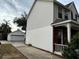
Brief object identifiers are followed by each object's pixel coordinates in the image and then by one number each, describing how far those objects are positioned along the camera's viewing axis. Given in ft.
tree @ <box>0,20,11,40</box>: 84.18
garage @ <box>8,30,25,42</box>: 67.07
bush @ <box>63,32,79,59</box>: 13.48
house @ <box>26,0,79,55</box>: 21.75
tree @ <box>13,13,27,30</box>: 75.55
